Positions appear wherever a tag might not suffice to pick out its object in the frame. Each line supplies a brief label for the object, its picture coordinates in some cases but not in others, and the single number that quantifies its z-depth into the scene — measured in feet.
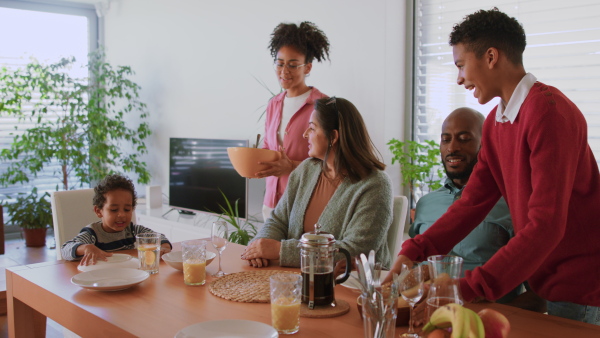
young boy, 7.33
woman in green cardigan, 6.92
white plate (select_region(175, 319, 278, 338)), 4.40
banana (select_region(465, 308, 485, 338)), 3.28
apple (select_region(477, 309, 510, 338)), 3.58
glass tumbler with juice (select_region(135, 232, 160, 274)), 6.28
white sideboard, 14.32
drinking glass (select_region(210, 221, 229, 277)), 6.05
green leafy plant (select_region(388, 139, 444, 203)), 10.35
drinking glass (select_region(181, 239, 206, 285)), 5.81
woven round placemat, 5.36
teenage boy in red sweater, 4.49
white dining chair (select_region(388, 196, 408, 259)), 7.60
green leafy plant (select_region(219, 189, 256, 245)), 11.66
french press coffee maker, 5.09
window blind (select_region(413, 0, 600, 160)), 9.43
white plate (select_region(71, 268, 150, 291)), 5.54
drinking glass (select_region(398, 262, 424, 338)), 4.31
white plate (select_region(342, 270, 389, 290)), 5.56
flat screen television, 14.25
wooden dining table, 4.62
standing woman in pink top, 9.84
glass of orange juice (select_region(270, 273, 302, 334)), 4.54
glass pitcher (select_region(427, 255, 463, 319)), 3.88
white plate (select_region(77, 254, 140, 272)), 6.34
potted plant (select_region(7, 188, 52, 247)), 18.02
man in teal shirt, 6.63
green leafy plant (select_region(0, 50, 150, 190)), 17.71
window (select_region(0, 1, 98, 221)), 19.35
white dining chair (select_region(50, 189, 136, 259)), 8.46
